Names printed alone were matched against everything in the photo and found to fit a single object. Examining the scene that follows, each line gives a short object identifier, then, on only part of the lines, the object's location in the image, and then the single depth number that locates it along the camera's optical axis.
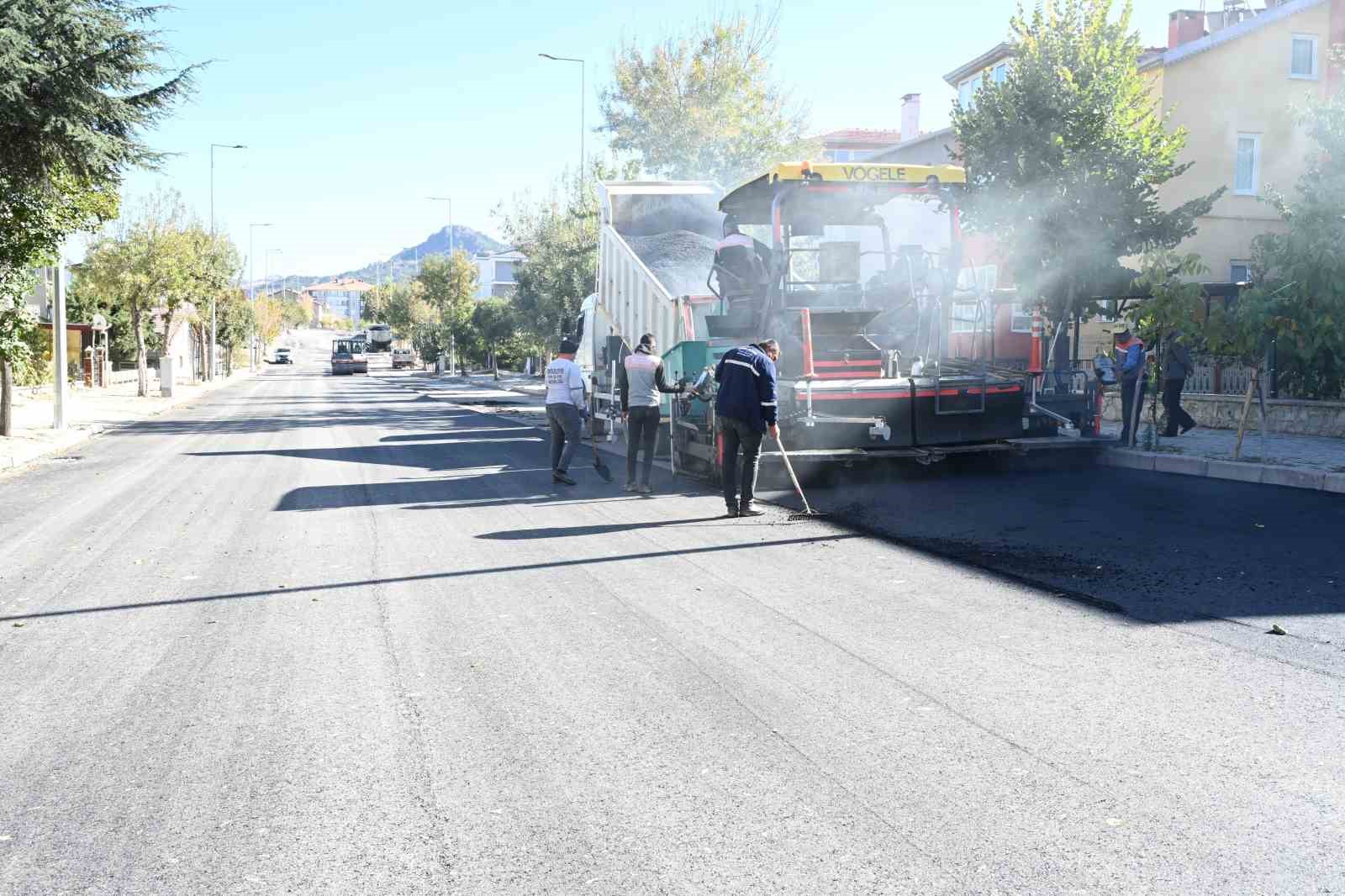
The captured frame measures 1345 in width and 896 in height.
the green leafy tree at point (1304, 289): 14.78
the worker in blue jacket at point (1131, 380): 16.84
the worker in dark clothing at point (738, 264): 14.07
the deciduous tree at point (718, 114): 32.16
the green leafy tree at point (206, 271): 43.97
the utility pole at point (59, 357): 22.27
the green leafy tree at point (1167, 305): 15.46
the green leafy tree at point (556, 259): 37.41
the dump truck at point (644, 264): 17.34
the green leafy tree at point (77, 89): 12.15
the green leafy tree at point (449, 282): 75.50
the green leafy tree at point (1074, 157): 21.56
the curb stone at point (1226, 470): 13.34
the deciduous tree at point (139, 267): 37.69
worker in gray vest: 13.77
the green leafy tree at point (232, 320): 65.19
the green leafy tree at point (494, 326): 57.44
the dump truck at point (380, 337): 112.25
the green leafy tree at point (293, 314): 158.82
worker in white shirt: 14.20
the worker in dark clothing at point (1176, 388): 18.64
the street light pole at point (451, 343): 68.00
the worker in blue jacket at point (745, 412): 11.53
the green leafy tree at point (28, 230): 16.45
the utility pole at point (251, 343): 84.81
